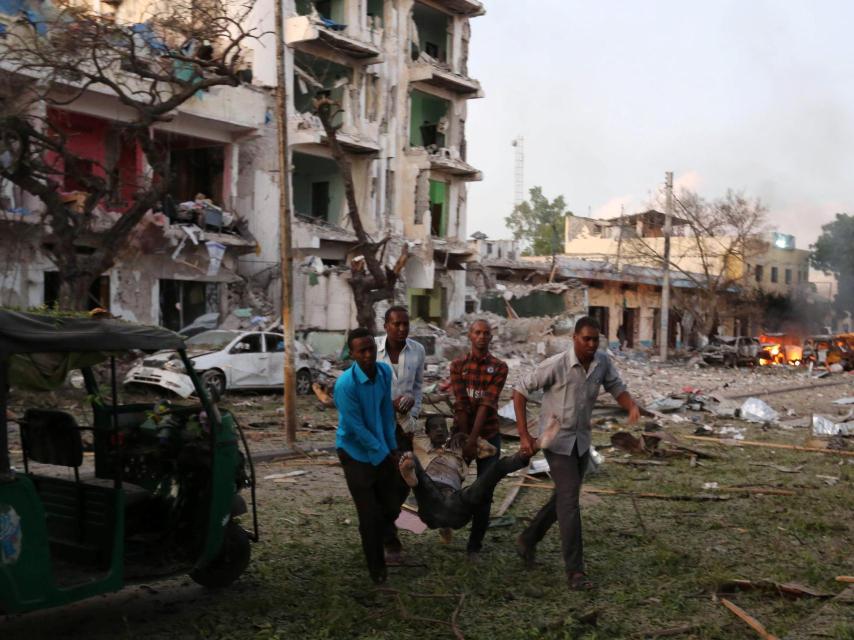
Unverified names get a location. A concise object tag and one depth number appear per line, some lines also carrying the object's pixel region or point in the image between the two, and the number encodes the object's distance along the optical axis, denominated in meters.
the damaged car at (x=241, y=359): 20.03
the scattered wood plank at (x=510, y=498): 8.85
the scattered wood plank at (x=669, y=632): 5.30
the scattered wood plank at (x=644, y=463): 12.20
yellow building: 53.03
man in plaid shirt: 7.11
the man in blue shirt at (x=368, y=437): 6.06
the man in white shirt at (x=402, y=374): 6.89
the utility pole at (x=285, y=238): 13.77
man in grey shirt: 6.23
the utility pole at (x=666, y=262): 38.16
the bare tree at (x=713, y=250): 45.06
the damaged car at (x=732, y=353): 40.62
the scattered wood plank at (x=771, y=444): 13.20
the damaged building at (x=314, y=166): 24.95
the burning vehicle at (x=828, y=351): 39.50
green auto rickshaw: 4.62
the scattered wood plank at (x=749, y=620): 5.16
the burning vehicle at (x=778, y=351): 42.22
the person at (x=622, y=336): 49.34
